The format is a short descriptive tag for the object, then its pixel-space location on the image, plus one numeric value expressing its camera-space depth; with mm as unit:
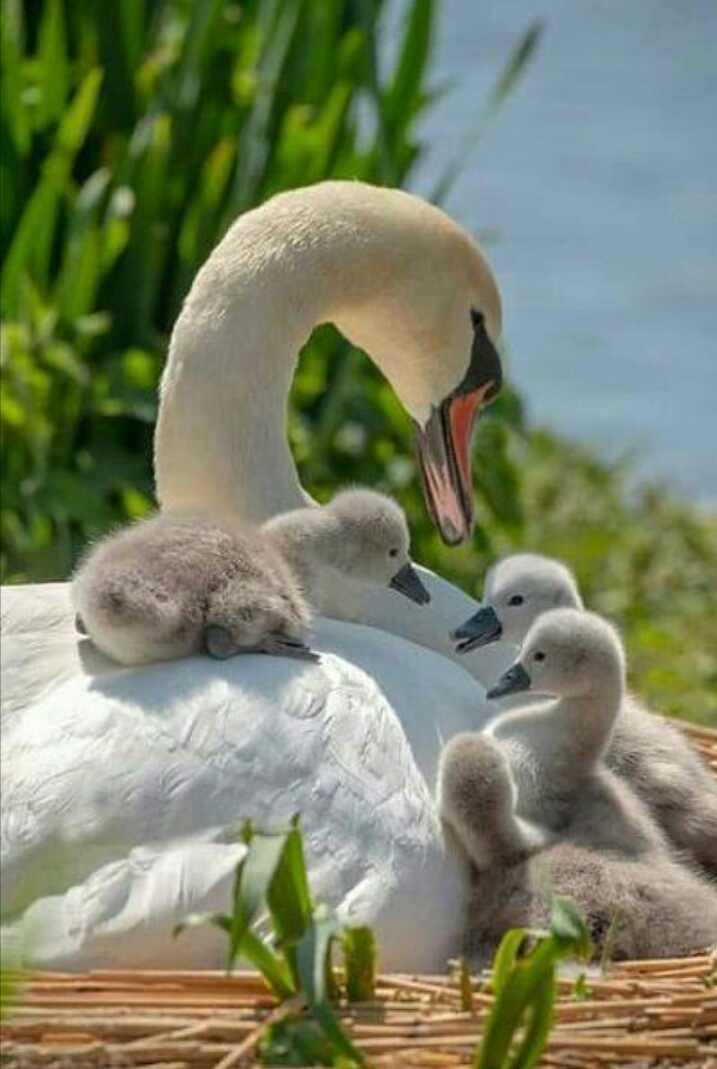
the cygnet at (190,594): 8238
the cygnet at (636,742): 9128
